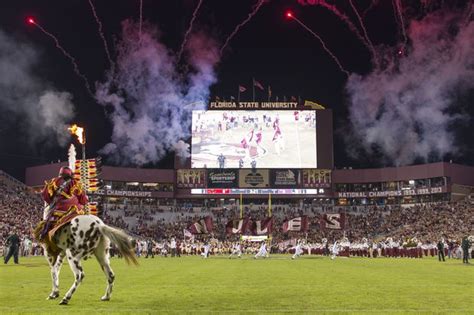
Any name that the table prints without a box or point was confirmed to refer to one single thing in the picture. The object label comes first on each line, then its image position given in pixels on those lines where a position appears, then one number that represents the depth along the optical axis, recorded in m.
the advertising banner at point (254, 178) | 92.81
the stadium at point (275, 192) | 83.38
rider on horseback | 12.56
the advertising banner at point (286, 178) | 93.19
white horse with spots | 12.19
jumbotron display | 91.56
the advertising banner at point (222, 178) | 93.12
